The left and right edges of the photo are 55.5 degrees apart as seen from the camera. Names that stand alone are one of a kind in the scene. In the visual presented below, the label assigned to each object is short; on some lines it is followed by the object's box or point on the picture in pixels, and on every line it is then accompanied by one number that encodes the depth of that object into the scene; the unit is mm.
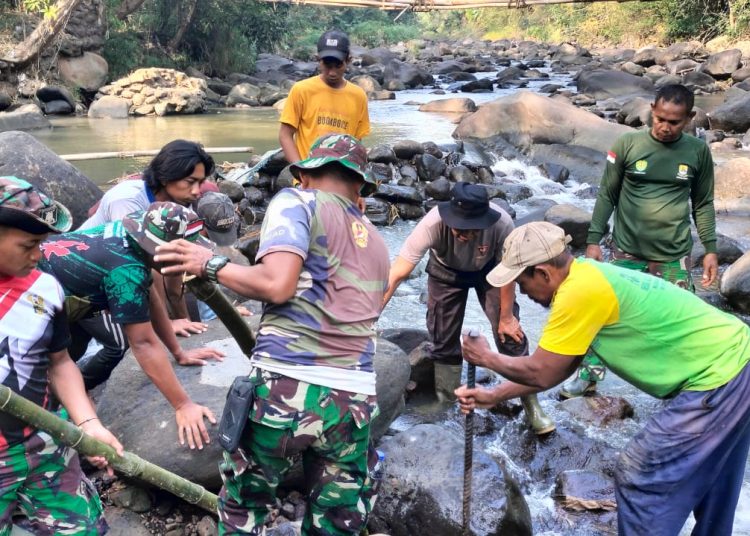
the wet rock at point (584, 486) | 4203
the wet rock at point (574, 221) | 9422
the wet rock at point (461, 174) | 12352
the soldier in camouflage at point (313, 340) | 2416
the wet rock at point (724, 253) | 8539
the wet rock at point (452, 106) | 19328
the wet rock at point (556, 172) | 13055
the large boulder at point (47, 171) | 6809
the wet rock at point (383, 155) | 12398
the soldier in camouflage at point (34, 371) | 2314
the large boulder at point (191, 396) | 3584
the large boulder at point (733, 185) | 10672
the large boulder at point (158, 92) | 19094
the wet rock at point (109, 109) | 18328
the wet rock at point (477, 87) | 25094
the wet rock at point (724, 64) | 22688
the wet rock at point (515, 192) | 11727
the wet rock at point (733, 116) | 15812
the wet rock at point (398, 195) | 10886
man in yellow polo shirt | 5445
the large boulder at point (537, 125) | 14008
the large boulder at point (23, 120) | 15252
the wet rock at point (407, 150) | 12891
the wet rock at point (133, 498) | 3594
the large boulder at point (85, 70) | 19927
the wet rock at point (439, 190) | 11469
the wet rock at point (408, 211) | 10906
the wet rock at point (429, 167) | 12320
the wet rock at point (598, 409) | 5172
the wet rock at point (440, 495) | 3613
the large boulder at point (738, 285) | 7125
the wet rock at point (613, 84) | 21797
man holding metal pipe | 2750
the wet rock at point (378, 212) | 10492
